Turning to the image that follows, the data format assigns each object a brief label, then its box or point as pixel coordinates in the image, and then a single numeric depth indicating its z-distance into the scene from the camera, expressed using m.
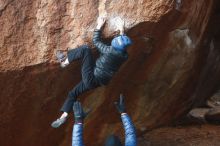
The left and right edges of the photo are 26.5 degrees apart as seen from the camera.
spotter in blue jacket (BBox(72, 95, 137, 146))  6.70
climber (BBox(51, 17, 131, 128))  6.64
